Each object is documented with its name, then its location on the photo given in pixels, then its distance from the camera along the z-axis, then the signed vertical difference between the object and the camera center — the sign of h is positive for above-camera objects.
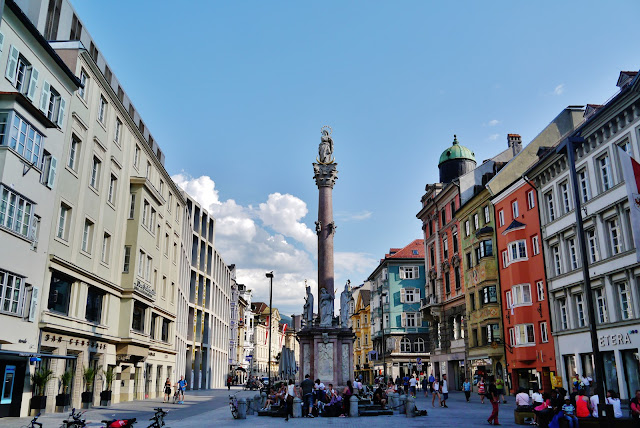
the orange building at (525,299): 36.41 +4.42
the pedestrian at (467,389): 36.31 -1.59
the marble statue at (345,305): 28.41 +3.05
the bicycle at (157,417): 16.14 -1.45
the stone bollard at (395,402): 26.50 -1.75
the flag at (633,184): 14.03 +4.64
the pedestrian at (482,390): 33.16 -1.52
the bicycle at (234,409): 23.86 -1.85
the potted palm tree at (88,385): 28.55 -0.95
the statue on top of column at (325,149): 32.41 +12.50
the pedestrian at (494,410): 19.60 -1.58
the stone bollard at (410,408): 23.70 -1.81
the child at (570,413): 14.36 -1.33
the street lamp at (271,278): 48.44 +7.50
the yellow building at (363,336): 92.49 +4.90
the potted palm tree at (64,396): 25.80 -1.34
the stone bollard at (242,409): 23.42 -1.79
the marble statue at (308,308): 28.75 +2.92
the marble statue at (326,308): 28.22 +2.89
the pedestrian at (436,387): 30.66 -1.23
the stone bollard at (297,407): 23.30 -1.72
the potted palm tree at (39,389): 23.31 -0.93
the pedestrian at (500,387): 33.07 -1.43
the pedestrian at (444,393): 30.71 -1.55
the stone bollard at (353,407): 23.36 -1.73
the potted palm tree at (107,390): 31.03 -1.30
